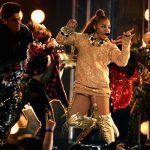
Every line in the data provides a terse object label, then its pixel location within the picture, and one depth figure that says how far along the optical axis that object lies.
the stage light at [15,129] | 14.99
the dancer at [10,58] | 12.08
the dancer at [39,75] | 13.12
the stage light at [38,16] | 18.68
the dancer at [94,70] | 13.20
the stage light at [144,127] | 18.47
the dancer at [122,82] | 15.01
